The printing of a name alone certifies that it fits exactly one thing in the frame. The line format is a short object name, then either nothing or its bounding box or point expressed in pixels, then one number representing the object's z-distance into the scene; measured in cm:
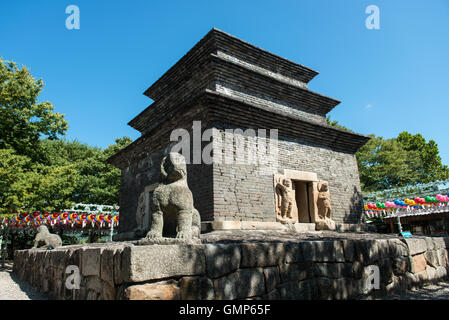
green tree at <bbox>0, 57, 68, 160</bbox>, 1762
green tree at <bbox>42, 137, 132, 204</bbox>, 2555
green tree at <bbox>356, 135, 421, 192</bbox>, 2872
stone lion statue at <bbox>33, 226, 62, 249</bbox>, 1029
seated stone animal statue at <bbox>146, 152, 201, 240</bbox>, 430
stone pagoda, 812
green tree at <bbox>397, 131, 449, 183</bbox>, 3030
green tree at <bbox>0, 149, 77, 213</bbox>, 1261
